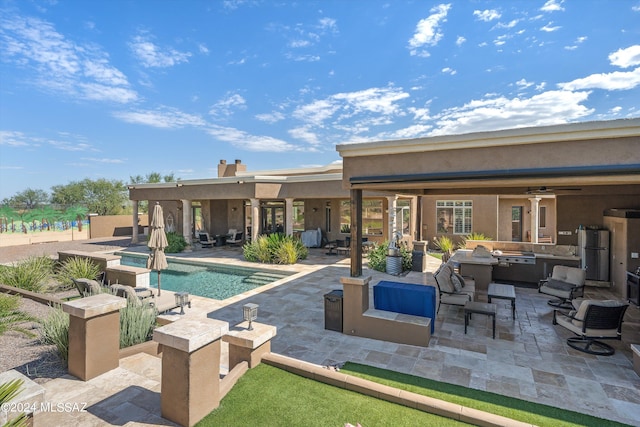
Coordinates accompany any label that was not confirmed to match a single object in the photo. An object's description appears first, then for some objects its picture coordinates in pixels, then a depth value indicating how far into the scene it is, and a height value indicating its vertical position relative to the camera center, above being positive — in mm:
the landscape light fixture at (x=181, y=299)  5542 -1657
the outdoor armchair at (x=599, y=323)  5570 -2118
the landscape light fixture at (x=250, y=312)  4566 -1550
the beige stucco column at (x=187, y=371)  3201 -1777
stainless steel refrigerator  9898 -1455
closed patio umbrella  8312 -892
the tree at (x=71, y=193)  49469 +2817
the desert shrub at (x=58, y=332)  4391 -1861
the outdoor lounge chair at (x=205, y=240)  19875 -1986
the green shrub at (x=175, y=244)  17766 -2015
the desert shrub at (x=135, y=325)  4984 -1988
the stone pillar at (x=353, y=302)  6363 -1978
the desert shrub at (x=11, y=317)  5242 -2050
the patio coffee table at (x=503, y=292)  7207 -2055
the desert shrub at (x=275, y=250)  14242 -1950
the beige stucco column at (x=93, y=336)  3973 -1724
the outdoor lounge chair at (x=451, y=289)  7254 -1976
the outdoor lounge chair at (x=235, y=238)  20438 -1923
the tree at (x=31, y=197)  52438 +2302
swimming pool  10742 -2858
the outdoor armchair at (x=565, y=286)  7914 -2045
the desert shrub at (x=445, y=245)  17700 -2052
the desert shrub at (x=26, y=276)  8656 -1969
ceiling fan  8843 +656
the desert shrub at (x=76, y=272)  9297 -1966
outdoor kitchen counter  9711 -1919
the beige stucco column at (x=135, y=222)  21188 -855
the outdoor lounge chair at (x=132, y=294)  6216 -1844
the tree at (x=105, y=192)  46250 +2973
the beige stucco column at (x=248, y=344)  4414 -2002
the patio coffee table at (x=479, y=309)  6270 -2135
